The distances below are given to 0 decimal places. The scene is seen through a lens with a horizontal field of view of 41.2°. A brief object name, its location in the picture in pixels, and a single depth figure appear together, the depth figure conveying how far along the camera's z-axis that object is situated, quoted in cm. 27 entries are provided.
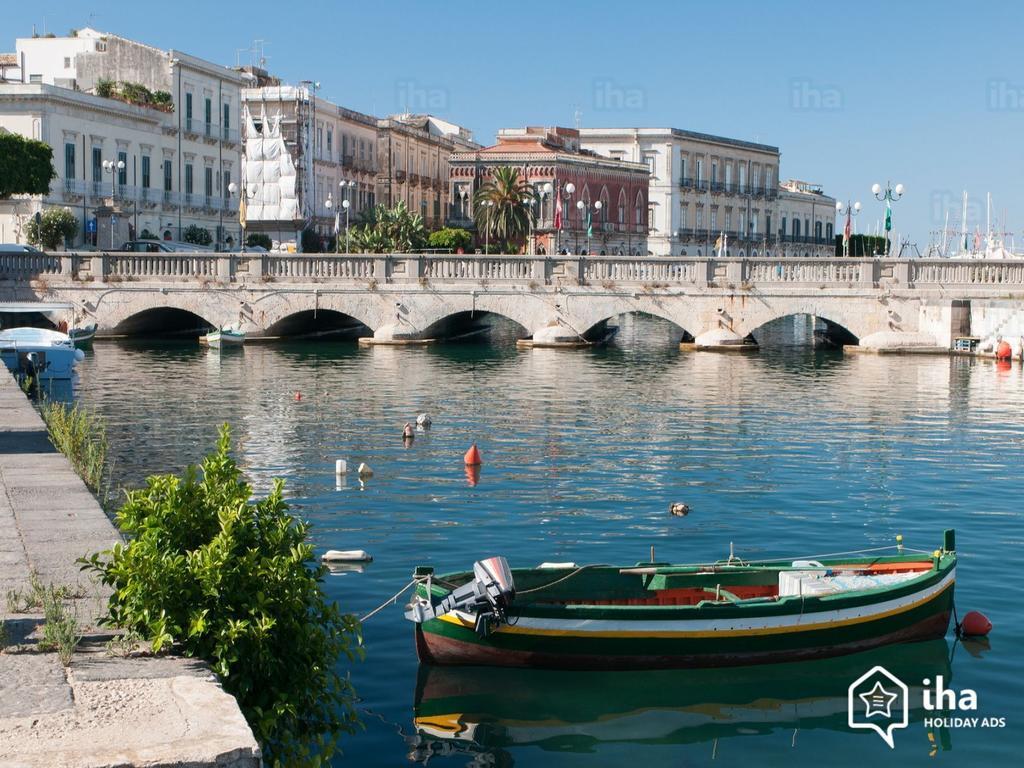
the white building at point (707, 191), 12612
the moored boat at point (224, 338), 5474
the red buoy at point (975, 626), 1595
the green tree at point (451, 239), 9700
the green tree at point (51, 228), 6419
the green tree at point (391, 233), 8700
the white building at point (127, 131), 6731
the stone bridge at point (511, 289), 5328
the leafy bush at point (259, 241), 9044
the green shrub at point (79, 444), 2066
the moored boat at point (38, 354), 3853
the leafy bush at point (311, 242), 9644
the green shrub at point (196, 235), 7788
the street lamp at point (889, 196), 5819
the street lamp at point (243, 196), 7038
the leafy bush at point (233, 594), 976
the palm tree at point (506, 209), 10200
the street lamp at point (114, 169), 6750
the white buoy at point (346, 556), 1866
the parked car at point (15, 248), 5719
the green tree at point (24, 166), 6059
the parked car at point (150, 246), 6406
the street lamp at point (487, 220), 10251
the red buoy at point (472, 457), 2694
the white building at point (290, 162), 9356
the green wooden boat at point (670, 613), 1401
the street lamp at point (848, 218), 6969
